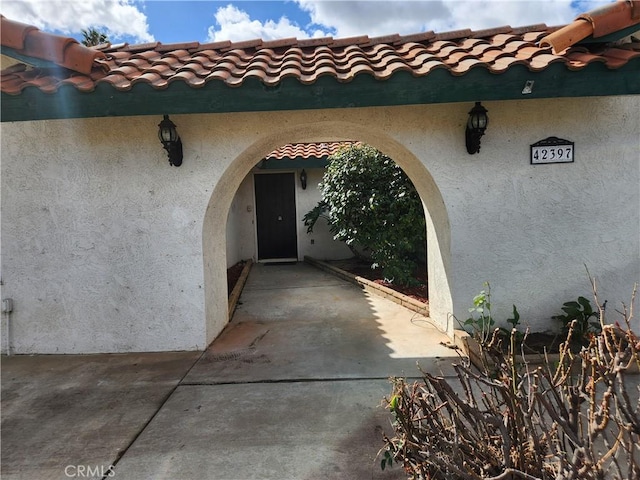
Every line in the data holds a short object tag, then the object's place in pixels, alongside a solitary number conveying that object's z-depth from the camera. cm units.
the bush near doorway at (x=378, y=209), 688
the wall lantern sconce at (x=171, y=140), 393
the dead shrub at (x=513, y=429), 126
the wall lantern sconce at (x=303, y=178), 1034
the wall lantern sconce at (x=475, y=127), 388
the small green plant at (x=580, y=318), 395
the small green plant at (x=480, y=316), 417
